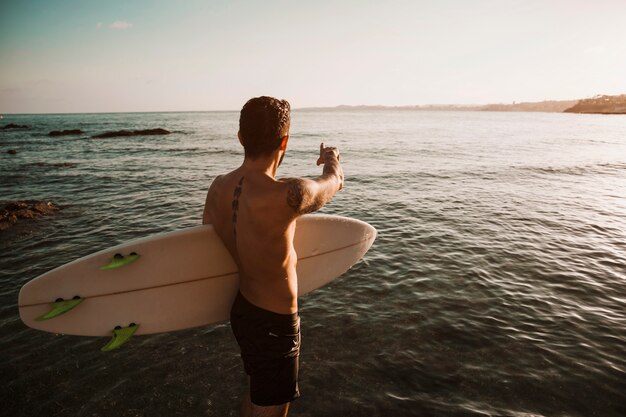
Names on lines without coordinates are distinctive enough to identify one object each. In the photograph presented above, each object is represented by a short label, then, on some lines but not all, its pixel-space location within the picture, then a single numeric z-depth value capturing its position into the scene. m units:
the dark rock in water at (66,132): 56.52
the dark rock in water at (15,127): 78.25
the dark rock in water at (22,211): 11.33
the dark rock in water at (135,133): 52.66
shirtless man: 2.38
